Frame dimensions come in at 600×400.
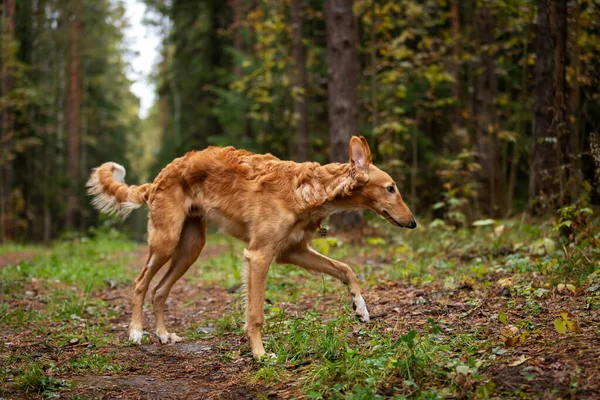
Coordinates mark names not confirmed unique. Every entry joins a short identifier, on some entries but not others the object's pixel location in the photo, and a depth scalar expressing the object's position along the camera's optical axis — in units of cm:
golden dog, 548
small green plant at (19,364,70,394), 423
